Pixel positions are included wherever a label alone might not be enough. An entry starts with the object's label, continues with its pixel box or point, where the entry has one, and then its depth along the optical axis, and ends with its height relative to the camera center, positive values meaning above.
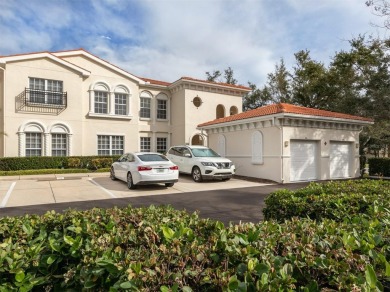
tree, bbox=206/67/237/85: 47.75 +12.94
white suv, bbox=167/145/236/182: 14.77 -0.81
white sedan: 11.86 -0.91
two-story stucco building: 18.81 +3.52
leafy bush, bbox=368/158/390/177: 19.38 -1.34
